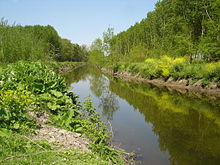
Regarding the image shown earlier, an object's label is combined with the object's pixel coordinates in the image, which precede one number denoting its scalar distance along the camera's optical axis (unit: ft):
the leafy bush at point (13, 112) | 11.98
